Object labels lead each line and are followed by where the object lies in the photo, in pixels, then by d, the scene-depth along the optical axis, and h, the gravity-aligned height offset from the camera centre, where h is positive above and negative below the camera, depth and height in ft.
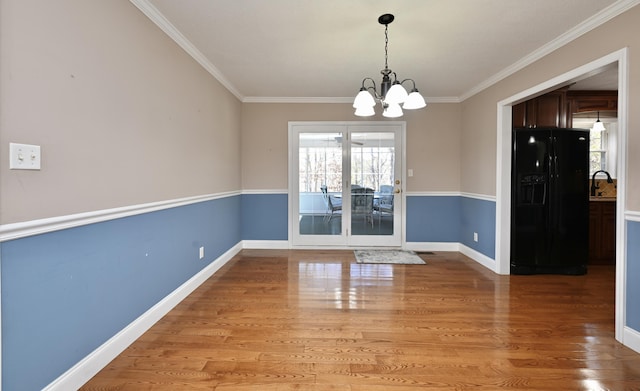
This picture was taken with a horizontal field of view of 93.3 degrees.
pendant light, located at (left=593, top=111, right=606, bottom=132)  14.51 +2.96
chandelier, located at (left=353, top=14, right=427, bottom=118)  7.30 +2.24
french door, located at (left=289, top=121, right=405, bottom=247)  15.29 +0.23
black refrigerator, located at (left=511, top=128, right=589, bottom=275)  11.39 -0.51
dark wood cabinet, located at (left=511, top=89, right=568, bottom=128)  12.29 +3.09
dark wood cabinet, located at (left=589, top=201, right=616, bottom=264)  12.73 -1.87
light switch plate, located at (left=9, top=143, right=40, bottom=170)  4.14 +0.43
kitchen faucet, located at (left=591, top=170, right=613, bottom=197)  13.58 +0.12
